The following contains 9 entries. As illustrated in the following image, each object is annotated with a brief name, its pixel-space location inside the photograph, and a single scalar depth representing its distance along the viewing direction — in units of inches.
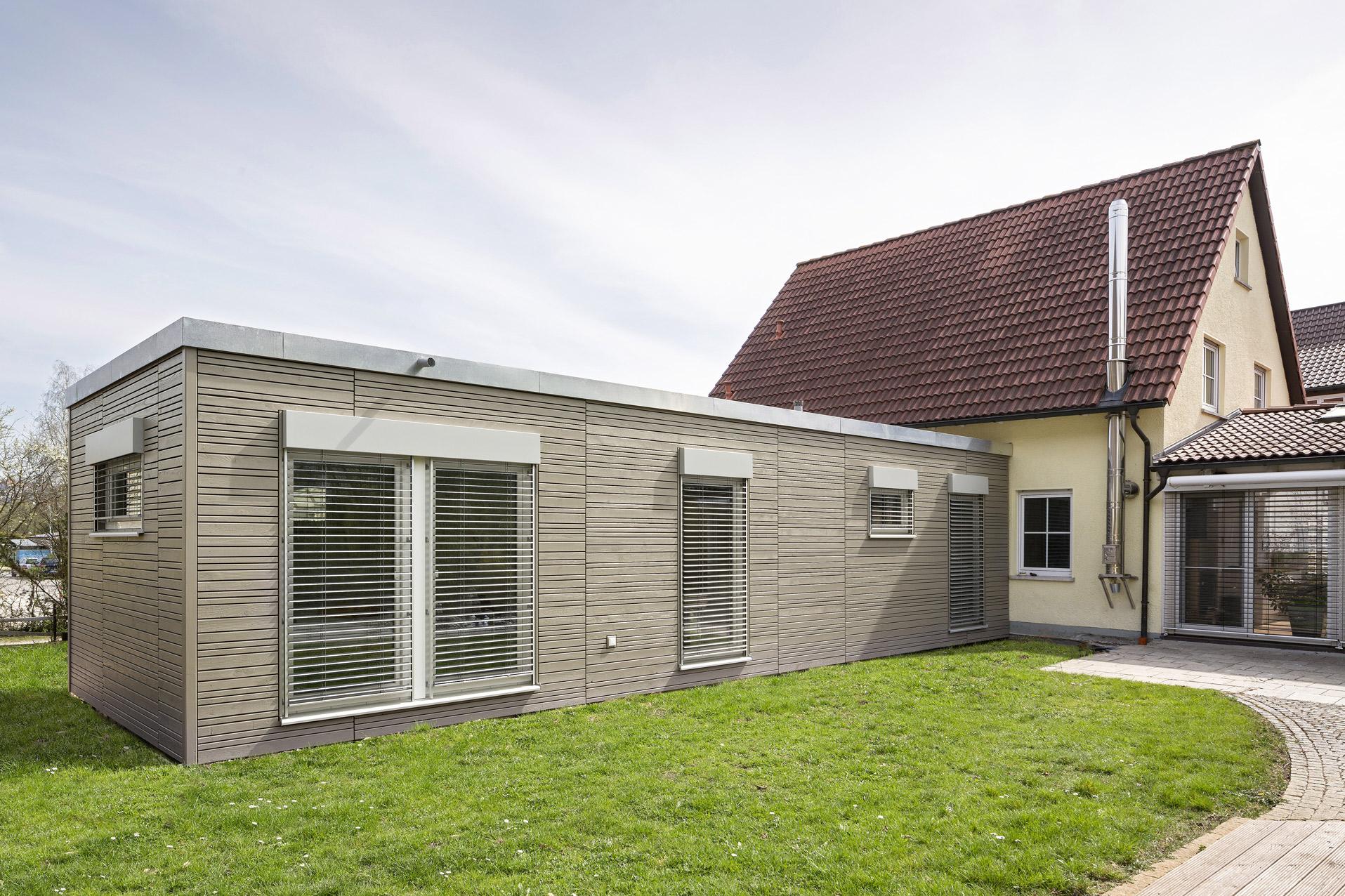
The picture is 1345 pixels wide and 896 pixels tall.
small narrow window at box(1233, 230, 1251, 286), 625.3
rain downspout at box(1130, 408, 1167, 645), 512.5
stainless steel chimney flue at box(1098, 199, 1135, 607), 516.4
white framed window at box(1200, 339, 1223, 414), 581.6
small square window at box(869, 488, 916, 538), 462.9
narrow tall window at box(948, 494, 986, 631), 516.7
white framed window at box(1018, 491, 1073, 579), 550.6
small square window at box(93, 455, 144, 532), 287.9
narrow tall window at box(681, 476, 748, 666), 371.9
